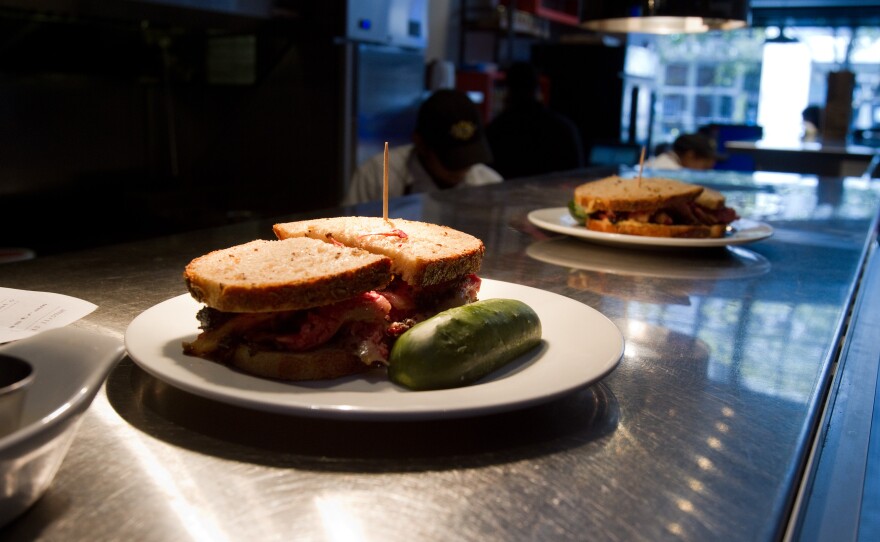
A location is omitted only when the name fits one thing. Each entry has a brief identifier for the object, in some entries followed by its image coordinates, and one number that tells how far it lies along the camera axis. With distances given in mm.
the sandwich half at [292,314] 840
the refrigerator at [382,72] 4567
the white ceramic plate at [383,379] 711
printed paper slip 1023
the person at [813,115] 12577
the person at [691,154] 5723
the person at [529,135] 5285
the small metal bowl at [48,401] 525
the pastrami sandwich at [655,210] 1891
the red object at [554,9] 7195
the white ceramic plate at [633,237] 1769
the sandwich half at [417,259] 999
